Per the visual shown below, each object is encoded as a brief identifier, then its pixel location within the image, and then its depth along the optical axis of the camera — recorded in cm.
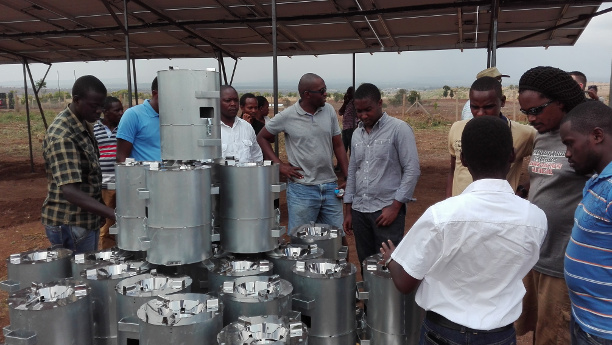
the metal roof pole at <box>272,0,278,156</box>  477
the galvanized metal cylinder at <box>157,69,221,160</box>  221
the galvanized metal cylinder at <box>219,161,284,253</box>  226
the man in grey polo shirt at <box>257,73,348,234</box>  385
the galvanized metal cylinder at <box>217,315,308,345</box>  166
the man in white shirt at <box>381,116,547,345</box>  159
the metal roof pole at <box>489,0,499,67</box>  494
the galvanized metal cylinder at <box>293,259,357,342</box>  212
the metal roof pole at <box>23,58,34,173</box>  1027
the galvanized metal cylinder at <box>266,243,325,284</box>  234
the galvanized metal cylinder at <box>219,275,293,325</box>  188
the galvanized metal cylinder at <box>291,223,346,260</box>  267
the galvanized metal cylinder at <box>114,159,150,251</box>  230
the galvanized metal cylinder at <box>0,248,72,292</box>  226
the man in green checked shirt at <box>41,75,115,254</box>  268
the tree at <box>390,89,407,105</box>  4206
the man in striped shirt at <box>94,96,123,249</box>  442
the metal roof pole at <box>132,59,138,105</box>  1005
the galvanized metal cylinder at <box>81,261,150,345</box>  208
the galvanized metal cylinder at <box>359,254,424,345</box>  214
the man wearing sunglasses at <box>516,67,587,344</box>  224
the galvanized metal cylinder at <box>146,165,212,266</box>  204
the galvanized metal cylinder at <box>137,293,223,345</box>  164
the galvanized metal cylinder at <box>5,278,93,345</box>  177
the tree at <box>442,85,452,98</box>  5209
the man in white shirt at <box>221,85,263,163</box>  407
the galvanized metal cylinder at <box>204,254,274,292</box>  213
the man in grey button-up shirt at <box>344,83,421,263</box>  326
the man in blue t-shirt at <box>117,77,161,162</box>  327
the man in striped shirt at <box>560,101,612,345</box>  173
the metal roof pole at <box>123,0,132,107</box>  537
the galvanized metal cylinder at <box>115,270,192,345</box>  184
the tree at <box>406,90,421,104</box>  4081
